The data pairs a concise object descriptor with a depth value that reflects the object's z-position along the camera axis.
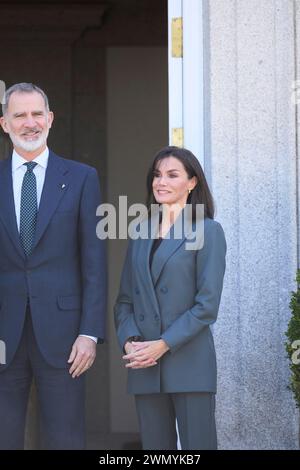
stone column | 8.45
